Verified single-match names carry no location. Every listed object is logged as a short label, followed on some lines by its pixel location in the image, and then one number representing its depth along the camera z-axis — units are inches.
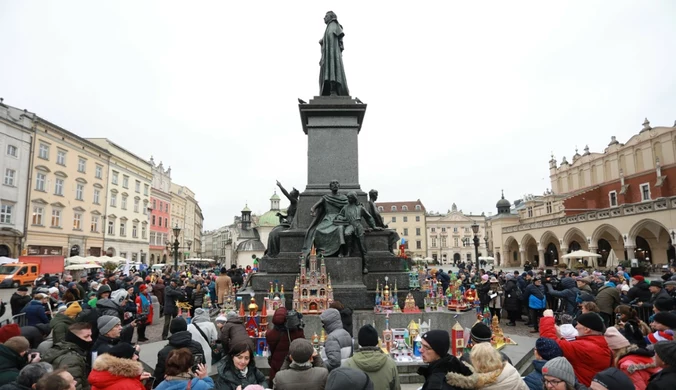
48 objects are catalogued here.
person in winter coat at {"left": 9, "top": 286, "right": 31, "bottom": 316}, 362.2
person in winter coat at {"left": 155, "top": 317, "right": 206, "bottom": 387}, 161.2
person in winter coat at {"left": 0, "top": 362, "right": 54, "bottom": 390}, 126.1
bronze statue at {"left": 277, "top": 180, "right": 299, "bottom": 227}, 435.5
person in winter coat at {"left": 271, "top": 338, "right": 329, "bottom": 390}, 134.4
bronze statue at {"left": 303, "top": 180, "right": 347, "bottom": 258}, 372.8
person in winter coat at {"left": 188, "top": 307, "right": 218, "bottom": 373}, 218.6
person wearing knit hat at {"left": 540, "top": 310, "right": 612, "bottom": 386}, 153.8
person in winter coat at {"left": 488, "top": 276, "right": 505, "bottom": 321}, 467.2
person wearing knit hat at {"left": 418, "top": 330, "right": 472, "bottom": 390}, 123.5
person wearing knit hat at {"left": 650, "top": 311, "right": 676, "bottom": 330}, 178.9
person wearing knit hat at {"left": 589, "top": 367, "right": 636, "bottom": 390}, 110.3
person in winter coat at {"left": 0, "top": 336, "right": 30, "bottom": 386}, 148.6
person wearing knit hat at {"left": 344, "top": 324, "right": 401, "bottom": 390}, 138.1
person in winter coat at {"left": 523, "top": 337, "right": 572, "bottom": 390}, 138.6
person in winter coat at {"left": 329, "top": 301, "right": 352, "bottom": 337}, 244.6
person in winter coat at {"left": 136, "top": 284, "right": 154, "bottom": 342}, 408.2
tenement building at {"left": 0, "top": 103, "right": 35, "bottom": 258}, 1194.0
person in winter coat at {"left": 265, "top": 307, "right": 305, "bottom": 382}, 193.9
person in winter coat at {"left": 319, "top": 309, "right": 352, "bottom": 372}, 174.1
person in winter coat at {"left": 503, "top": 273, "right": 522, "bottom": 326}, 485.4
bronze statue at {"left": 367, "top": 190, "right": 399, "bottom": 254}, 405.7
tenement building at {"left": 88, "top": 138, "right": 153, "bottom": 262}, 1731.1
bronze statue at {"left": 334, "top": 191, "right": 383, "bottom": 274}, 374.3
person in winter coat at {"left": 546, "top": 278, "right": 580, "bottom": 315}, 381.1
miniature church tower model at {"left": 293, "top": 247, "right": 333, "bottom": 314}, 313.6
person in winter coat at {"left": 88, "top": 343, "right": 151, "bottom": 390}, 124.1
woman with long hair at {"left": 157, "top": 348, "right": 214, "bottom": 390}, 124.9
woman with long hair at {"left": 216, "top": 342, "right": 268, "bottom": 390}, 148.1
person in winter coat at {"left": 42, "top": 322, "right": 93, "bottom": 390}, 159.2
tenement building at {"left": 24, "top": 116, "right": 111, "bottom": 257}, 1318.9
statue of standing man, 482.9
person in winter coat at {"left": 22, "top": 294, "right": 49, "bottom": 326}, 299.9
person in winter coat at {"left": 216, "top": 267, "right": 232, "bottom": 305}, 481.4
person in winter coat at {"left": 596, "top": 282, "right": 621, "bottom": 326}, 354.3
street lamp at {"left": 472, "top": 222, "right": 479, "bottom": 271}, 942.8
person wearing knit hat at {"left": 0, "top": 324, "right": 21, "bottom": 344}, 175.3
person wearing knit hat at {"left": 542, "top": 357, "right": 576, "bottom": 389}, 116.8
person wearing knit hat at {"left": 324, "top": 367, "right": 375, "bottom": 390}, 121.4
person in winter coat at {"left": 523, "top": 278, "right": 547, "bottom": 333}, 433.4
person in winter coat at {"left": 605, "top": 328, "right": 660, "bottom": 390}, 141.7
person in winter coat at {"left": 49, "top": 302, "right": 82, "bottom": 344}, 215.7
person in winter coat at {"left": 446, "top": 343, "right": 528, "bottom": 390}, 116.0
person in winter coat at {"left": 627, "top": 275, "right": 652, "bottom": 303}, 344.2
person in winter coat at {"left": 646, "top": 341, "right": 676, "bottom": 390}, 117.9
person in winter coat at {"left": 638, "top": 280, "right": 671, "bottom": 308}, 311.7
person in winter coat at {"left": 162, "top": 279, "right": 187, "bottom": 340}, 386.9
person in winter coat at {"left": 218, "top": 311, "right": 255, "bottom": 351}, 175.8
